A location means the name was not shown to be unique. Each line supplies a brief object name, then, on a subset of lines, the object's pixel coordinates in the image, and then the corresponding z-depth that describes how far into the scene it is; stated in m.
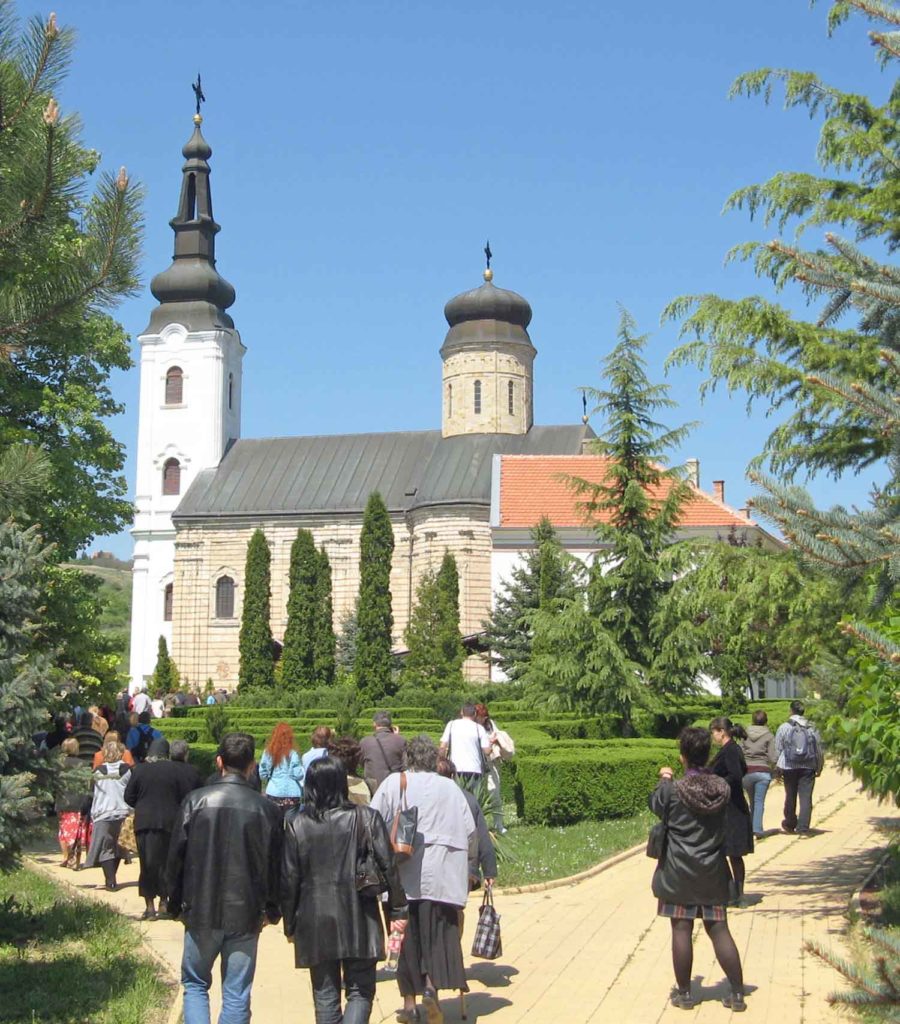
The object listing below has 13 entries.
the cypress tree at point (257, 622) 45.25
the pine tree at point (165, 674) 48.03
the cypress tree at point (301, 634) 43.84
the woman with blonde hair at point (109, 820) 11.73
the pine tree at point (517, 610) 38.25
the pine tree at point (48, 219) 6.76
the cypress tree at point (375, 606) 40.19
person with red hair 10.96
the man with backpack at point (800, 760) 13.58
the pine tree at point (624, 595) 20.66
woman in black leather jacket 5.96
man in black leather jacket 5.89
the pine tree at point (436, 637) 40.56
